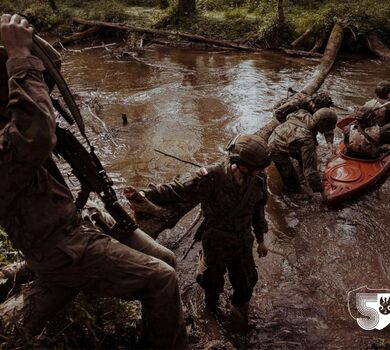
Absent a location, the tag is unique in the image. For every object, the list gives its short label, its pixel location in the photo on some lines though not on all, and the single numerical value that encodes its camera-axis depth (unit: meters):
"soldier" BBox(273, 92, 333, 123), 6.88
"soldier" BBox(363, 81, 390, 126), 6.86
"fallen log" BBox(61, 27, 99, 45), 16.94
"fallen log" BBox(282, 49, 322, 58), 14.00
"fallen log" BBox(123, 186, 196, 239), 3.48
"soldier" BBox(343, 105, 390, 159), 6.66
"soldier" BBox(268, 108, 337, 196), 6.14
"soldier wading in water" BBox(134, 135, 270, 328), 3.62
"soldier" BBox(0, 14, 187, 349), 2.23
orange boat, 6.29
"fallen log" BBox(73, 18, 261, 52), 15.32
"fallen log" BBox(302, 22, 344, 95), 10.73
